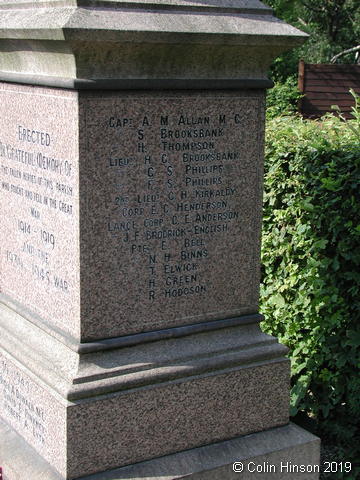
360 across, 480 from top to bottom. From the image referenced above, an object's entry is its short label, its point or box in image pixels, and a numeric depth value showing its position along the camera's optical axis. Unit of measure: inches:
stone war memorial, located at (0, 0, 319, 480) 130.3
